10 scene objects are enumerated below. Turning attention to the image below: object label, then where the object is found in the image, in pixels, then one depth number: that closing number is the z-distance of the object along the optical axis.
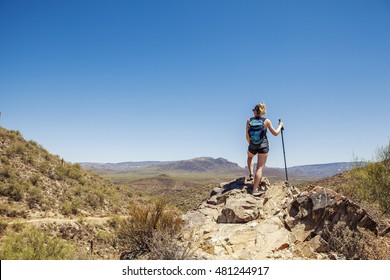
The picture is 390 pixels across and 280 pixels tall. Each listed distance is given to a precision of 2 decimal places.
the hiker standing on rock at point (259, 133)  8.07
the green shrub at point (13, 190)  17.55
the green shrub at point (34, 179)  20.24
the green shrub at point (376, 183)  13.75
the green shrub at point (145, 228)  6.70
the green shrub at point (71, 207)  18.14
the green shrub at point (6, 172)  19.38
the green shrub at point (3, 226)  13.07
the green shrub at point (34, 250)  6.38
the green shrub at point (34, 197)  17.53
